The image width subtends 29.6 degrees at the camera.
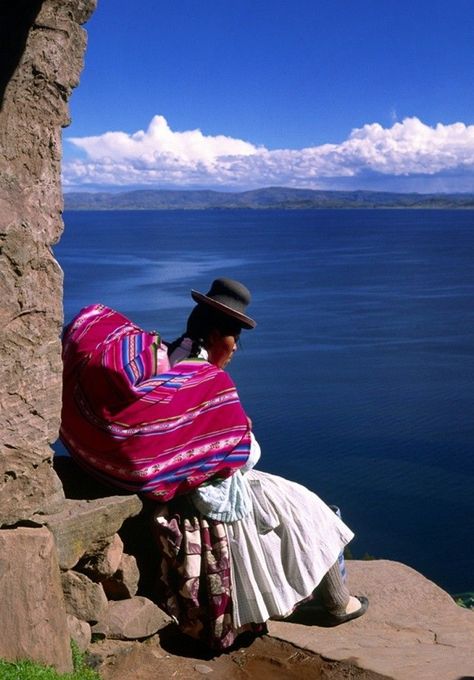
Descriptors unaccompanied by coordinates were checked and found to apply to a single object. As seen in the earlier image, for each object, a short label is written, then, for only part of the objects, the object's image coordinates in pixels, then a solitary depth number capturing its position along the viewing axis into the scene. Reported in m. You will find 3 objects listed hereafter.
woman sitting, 3.67
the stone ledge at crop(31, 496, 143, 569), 3.37
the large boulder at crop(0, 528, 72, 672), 3.05
